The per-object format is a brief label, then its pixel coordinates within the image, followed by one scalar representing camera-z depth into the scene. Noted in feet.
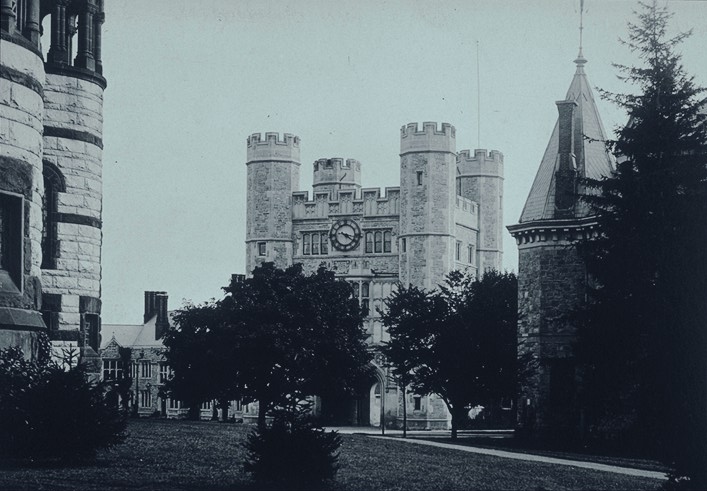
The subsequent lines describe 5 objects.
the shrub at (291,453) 50.47
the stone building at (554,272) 133.28
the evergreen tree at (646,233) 68.39
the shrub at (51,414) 52.54
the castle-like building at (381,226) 225.97
